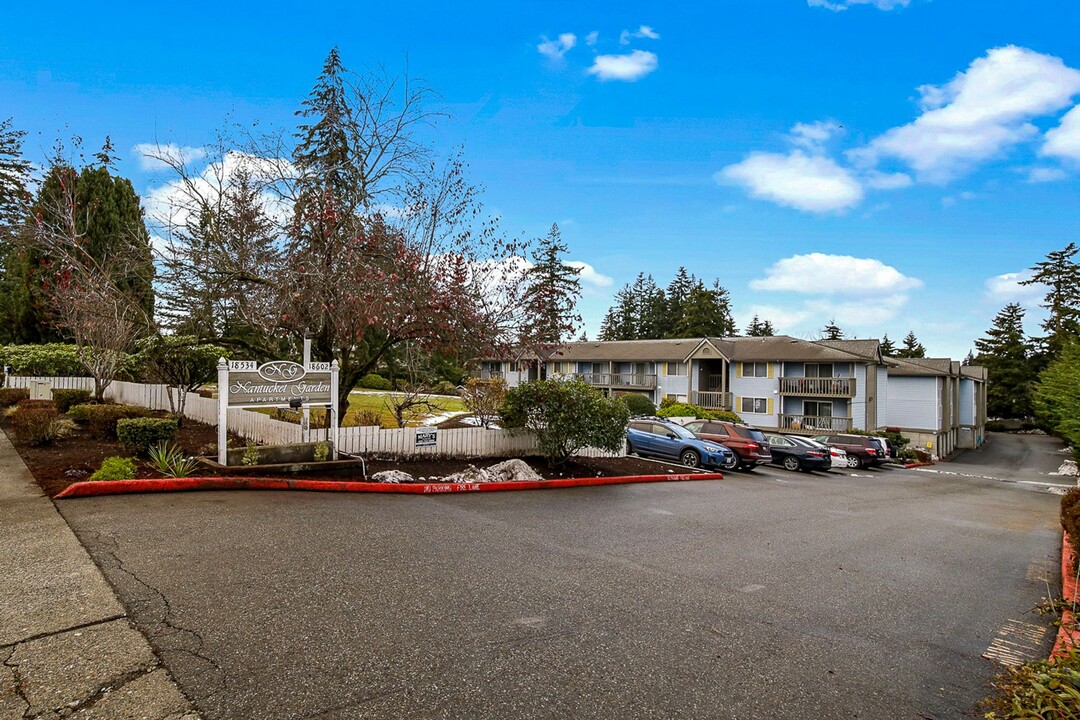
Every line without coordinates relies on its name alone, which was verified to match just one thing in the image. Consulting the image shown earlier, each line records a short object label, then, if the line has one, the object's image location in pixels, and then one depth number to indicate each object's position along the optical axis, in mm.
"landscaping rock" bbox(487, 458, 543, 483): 10977
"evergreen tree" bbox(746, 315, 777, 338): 81831
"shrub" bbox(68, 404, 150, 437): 10906
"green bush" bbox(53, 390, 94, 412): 13758
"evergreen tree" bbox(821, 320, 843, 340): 84062
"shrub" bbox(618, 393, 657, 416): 35719
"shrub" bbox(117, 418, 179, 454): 8633
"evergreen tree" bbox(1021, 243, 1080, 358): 61825
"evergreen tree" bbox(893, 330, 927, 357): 78438
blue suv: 17328
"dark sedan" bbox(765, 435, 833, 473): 21859
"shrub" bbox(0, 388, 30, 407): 15298
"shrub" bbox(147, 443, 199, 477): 8123
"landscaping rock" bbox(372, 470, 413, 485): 9344
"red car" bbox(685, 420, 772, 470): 18703
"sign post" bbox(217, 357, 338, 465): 8828
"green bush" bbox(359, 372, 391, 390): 39281
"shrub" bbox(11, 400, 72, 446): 9609
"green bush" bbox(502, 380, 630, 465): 12656
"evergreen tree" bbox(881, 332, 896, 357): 78206
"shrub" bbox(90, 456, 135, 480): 7414
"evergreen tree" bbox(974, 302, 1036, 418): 64438
